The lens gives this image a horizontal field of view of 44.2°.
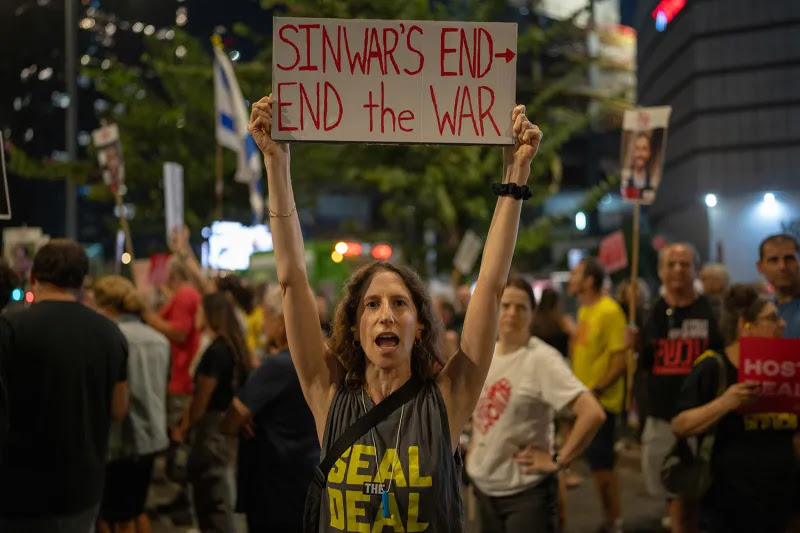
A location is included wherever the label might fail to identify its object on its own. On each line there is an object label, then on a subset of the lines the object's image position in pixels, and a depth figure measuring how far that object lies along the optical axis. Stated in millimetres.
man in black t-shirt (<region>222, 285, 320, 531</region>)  5469
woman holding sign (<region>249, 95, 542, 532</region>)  3137
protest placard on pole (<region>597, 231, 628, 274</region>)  11711
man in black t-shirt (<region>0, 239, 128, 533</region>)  4629
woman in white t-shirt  5270
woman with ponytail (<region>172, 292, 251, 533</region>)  6898
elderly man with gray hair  7367
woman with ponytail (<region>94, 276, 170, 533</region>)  6883
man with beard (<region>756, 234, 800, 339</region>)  5812
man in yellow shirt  8367
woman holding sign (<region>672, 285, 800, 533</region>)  5203
